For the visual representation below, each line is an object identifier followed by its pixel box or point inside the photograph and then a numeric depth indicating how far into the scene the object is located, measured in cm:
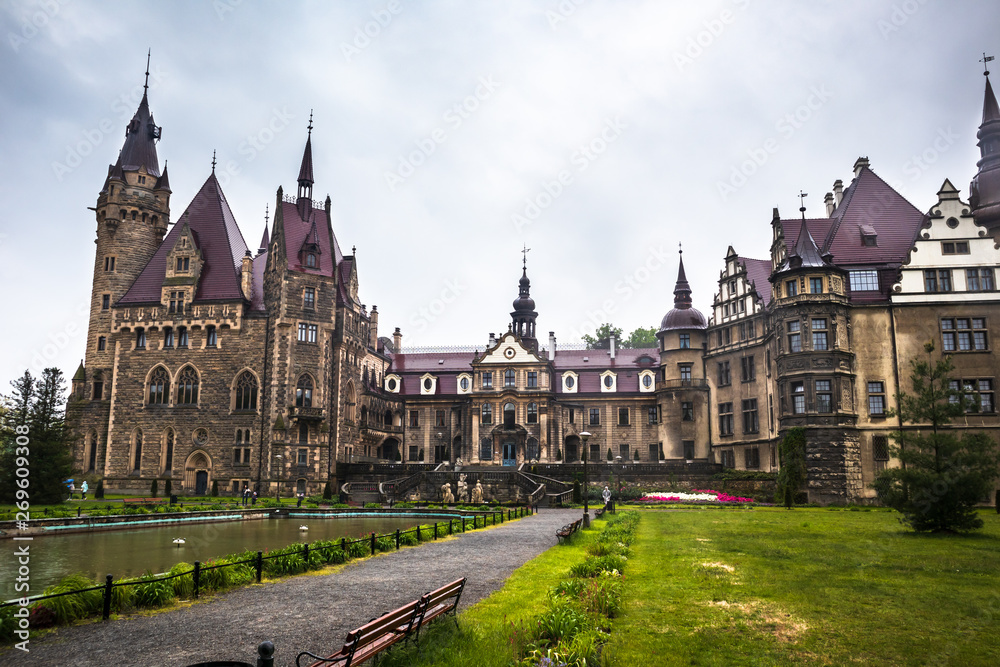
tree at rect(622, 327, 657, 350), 9006
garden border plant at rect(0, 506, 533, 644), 1120
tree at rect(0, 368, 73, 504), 3672
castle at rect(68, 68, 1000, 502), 4244
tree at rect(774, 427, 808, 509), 4088
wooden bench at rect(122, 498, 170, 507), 4256
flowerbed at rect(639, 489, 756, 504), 4531
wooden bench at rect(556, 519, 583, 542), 2190
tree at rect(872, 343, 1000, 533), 2175
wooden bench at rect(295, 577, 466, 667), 762
